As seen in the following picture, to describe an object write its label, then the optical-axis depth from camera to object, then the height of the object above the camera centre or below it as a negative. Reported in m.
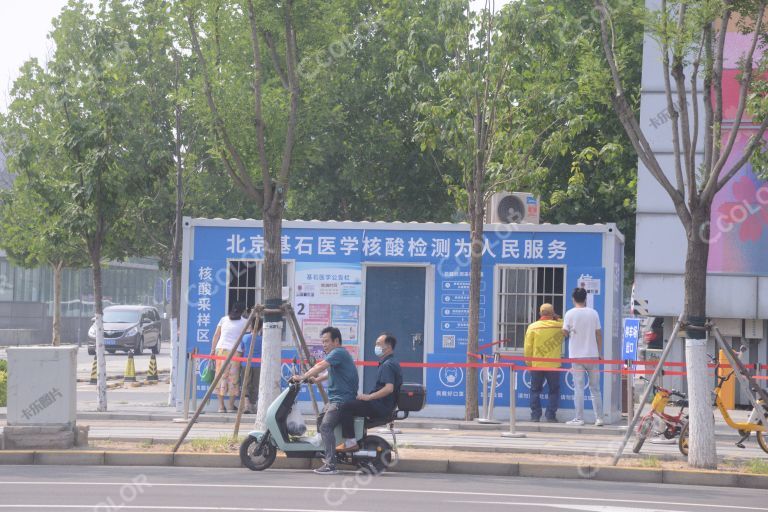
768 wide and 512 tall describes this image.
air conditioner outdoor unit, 22.17 +1.61
